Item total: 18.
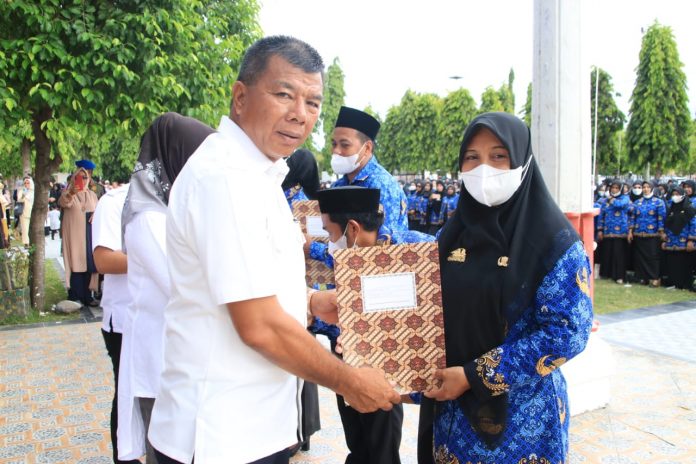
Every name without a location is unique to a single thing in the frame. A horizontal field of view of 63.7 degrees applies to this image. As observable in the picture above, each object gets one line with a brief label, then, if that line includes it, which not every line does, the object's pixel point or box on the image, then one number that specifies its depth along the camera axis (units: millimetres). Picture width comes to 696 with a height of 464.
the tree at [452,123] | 38531
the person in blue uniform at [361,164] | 3518
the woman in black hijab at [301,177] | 4289
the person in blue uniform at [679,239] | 10875
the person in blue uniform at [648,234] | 11500
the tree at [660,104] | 29328
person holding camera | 8625
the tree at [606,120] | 35844
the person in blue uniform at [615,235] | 12000
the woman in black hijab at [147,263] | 2348
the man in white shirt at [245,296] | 1517
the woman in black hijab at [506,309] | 1887
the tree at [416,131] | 43500
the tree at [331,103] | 49409
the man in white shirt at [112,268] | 3002
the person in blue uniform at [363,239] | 2721
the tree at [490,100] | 37438
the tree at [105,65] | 6625
